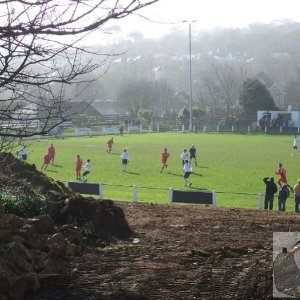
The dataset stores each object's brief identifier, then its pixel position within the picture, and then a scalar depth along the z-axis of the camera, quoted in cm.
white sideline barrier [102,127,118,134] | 6590
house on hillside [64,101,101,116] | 9034
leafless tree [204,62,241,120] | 9712
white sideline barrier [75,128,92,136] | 6331
